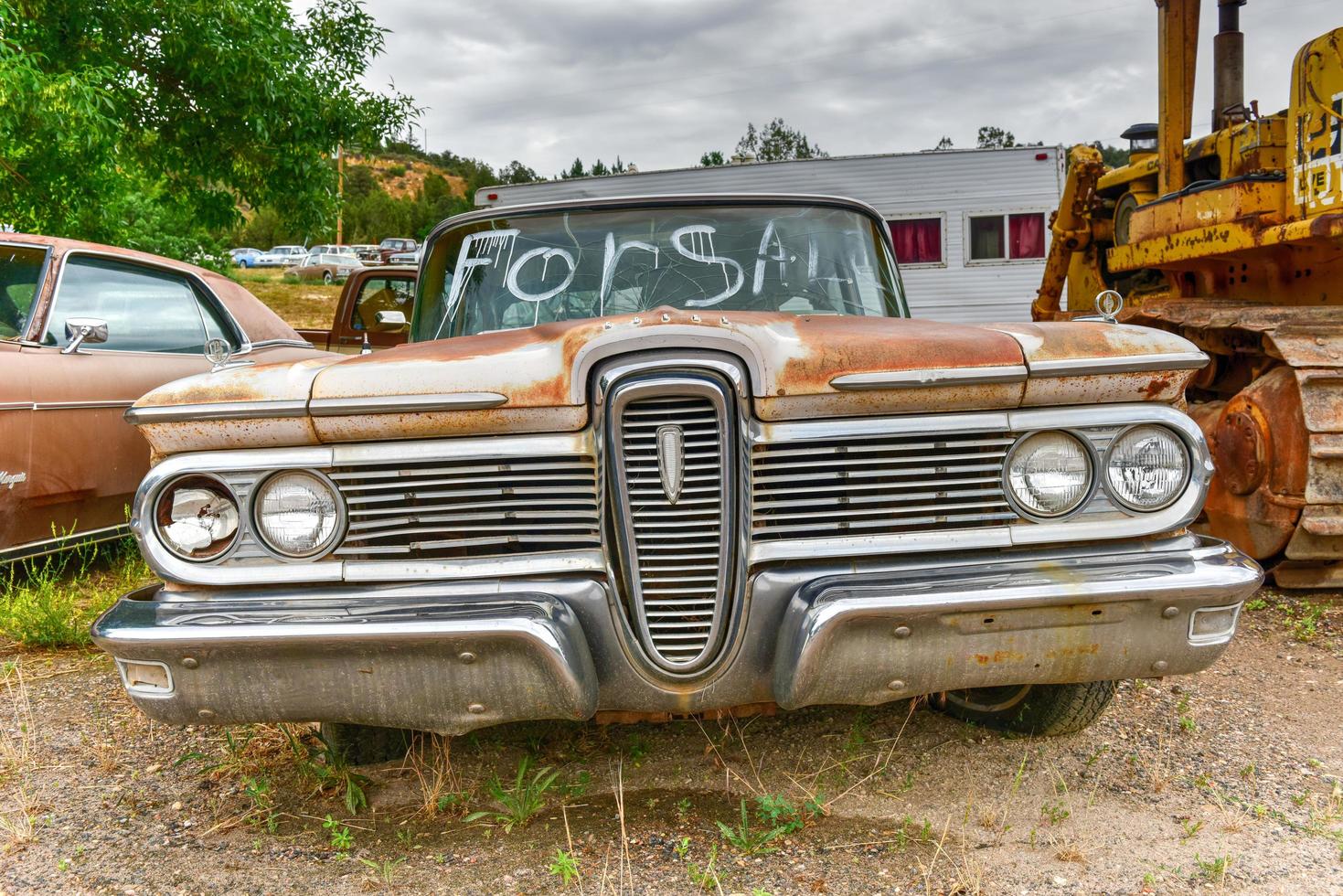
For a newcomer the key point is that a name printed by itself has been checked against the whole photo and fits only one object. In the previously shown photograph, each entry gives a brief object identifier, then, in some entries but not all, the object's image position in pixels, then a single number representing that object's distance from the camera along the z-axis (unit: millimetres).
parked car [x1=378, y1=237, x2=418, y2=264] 39862
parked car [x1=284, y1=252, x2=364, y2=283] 43312
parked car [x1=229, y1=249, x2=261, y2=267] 51591
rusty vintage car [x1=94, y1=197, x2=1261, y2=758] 2232
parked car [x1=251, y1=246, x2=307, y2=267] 52844
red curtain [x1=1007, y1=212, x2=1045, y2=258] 11789
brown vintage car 4457
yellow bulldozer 4406
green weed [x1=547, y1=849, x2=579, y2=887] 2291
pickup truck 7545
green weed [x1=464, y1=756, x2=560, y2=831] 2594
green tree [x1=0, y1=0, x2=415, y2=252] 6664
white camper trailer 11750
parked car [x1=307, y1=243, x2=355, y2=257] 46488
